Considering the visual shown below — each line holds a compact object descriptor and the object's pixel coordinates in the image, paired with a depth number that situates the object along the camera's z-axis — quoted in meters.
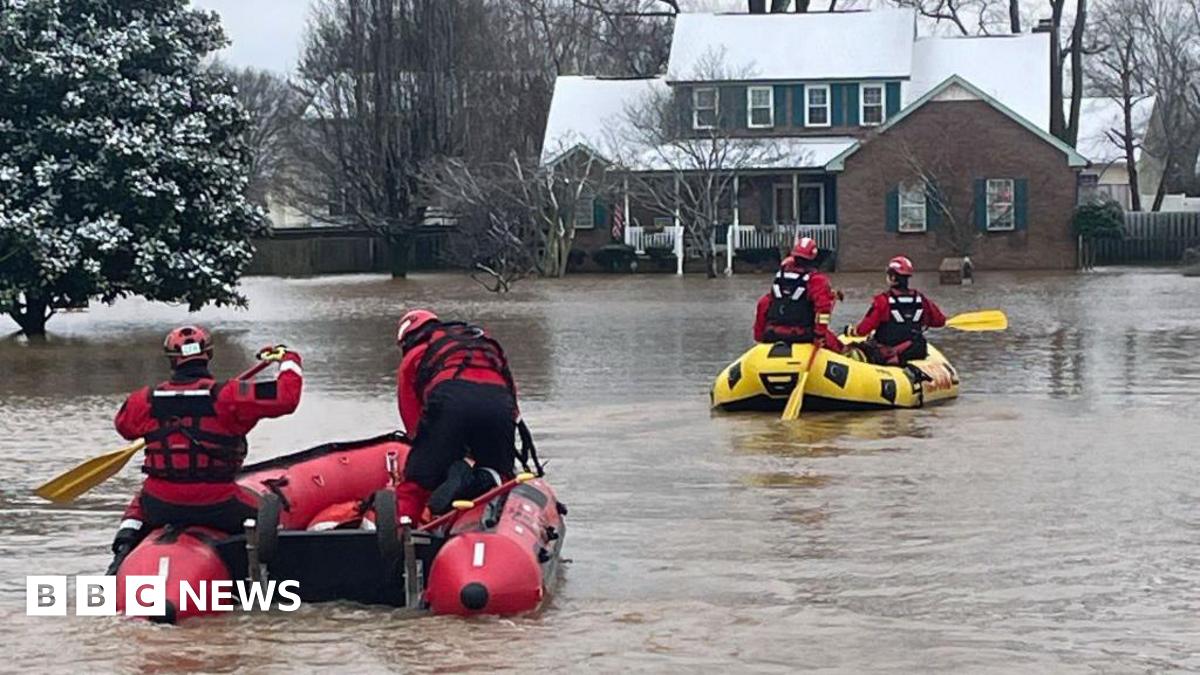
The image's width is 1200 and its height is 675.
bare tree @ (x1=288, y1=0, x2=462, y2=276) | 60.56
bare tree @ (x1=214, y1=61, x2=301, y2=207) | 86.06
